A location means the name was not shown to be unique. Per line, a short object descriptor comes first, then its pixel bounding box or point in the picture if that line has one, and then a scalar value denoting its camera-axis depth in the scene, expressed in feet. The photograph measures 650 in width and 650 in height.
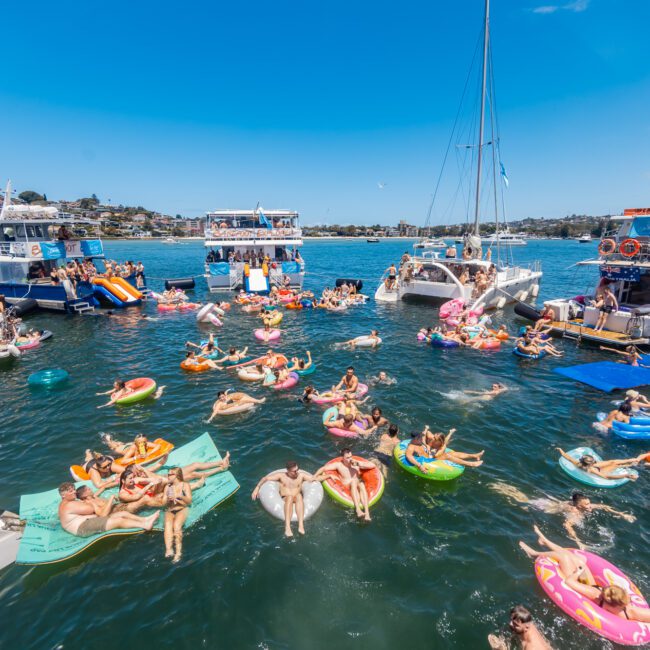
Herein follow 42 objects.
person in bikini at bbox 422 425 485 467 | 34.60
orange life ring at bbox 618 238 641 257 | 69.51
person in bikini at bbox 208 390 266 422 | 44.37
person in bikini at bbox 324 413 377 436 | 39.81
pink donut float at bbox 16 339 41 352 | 67.36
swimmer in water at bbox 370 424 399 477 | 34.94
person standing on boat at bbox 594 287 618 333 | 68.69
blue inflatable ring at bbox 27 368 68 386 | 52.31
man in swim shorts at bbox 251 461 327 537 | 28.04
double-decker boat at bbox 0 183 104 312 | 94.43
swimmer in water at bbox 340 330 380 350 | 69.41
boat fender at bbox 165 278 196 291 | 128.47
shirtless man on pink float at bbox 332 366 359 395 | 48.11
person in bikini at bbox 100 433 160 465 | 34.68
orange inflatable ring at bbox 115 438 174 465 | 34.32
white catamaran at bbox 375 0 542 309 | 96.48
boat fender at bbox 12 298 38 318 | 90.37
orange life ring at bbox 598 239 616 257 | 73.00
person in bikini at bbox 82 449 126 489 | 30.70
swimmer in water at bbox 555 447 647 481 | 32.81
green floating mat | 25.32
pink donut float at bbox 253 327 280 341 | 72.54
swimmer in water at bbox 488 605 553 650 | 19.42
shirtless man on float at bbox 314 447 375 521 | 29.35
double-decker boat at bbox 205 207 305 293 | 121.60
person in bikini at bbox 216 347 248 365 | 59.67
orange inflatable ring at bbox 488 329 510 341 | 72.62
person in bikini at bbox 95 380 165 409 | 46.91
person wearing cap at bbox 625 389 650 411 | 42.45
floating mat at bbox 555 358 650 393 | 50.78
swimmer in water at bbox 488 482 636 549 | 28.58
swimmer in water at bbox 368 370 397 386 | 53.47
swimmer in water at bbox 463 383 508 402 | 48.62
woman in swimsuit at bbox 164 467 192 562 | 26.35
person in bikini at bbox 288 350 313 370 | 55.47
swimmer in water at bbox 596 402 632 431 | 40.09
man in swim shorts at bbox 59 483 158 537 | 26.89
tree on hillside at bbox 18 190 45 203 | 558.44
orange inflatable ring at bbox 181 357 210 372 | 57.26
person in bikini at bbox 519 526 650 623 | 20.61
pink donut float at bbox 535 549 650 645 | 20.08
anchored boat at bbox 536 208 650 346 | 65.82
